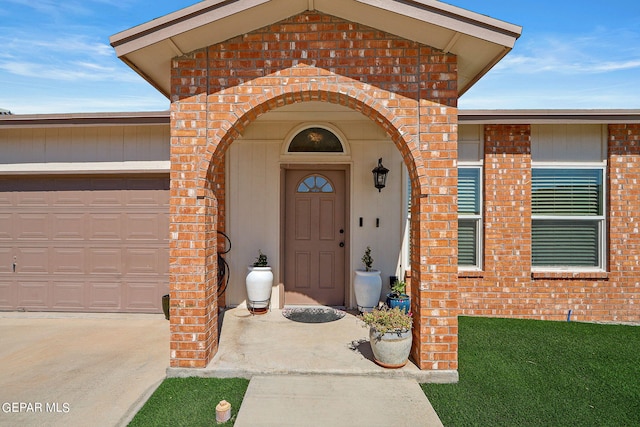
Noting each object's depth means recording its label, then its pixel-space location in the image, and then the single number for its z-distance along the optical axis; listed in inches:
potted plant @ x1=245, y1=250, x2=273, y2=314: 225.8
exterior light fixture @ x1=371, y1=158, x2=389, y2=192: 229.9
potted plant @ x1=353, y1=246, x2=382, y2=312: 224.2
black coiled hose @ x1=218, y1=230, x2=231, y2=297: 235.0
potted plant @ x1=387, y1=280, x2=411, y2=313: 208.8
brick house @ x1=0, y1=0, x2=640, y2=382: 232.4
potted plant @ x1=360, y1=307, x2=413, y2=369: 145.0
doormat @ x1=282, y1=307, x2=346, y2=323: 216.1
